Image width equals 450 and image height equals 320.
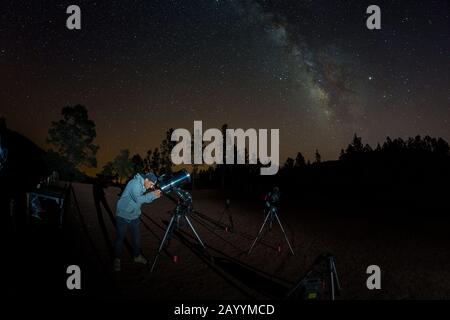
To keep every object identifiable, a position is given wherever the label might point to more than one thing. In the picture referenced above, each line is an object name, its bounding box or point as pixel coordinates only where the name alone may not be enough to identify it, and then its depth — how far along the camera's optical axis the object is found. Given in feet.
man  23.75
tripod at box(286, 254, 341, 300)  14.52
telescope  24.12
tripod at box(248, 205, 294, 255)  32.32
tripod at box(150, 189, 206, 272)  25.73
